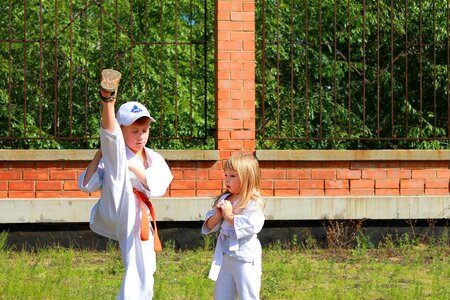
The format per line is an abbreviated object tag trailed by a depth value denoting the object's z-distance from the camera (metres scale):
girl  6.69
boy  6.41
